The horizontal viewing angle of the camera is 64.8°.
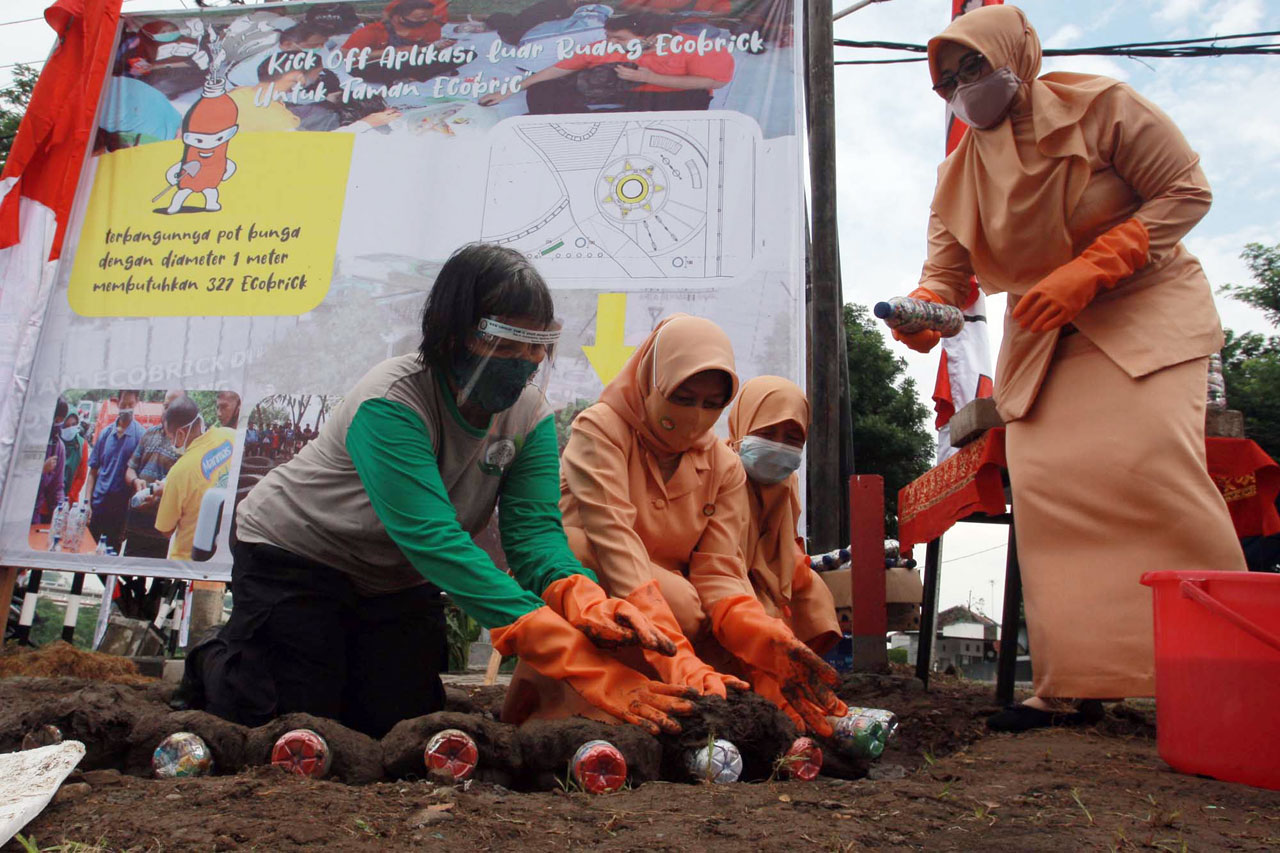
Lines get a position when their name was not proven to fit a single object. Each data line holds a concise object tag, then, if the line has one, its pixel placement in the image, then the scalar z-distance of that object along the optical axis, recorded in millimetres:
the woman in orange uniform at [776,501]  3320
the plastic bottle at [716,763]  2059
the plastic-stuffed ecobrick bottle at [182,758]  1961
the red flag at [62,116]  5441
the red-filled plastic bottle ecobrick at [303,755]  1928
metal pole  5445
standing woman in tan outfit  2592
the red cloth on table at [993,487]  2924
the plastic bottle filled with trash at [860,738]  2438
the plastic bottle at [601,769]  1924
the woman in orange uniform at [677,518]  2561
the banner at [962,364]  6027
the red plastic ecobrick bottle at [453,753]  1940
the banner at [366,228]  5031
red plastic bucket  1934
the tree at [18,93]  10523
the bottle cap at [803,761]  2152
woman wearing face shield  2252
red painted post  4156
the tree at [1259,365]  9961
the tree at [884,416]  15148
